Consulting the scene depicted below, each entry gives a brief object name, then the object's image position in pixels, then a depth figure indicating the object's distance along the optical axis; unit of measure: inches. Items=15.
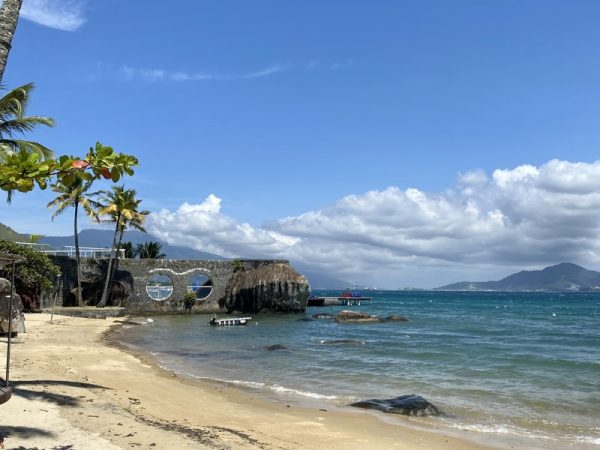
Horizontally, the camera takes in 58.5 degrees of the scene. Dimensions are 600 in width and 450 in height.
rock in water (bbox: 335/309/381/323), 1781.1
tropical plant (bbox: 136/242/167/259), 2573.8
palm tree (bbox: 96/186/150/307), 1723.7
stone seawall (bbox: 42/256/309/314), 1760.6
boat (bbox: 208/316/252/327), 1477.6
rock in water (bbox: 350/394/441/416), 487.8
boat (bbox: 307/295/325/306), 3038.9
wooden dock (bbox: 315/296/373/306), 3196.4
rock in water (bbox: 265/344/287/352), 978.1
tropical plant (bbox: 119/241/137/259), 2514.3
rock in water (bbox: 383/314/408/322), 1843.0
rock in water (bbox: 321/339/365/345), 1080.8
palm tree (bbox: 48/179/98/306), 1530.5
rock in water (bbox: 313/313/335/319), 1940.9
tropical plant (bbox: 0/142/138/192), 194.7
